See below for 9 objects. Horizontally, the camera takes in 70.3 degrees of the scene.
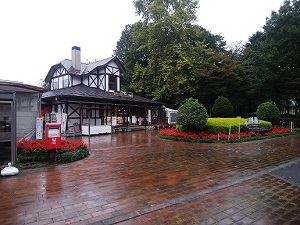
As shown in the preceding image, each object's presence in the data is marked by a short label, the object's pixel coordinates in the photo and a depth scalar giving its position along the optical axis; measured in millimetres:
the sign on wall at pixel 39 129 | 8340
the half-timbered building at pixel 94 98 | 16850
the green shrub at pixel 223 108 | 22406
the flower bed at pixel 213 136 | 11688
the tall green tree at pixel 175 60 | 25500
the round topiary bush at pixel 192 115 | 12203
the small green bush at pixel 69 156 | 6766
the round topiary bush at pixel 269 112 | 17594
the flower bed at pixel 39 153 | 6736
